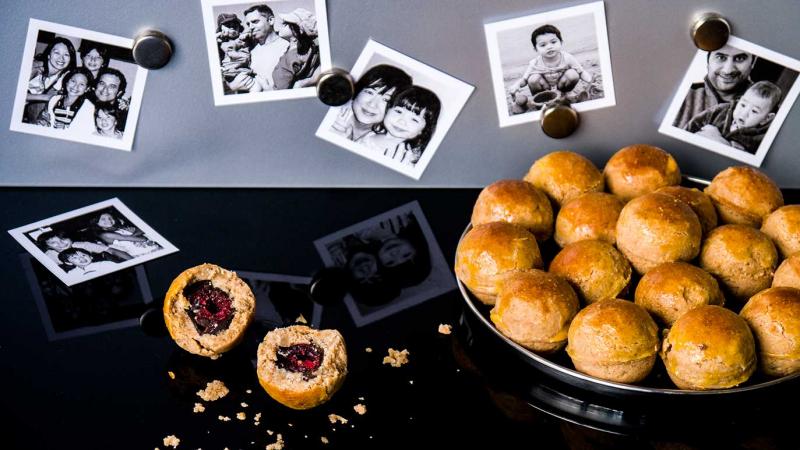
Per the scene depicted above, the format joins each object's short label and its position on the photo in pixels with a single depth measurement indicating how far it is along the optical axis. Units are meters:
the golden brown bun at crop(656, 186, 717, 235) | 1.07
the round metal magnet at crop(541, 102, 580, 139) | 1.27
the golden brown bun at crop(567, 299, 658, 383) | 0.89
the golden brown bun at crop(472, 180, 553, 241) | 1.08
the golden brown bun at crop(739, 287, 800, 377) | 0.90
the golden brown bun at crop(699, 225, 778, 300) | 1.00
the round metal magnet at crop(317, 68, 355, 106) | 1.24
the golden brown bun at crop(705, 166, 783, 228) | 1.10
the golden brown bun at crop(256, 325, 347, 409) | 0.92
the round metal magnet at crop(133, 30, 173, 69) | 1.21
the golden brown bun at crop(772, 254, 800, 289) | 0.96
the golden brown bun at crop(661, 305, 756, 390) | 0.87
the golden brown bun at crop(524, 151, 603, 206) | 1.14
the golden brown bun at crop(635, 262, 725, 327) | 0.94
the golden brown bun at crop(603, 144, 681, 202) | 1.14
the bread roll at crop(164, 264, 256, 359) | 1.00
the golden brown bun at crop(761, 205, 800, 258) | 1.04
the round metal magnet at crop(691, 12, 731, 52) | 1.19
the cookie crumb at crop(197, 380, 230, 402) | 0.96
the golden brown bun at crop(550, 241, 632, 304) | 0.98
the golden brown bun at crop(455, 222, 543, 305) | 1.00
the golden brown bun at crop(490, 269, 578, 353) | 0.93
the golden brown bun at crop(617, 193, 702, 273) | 0.99
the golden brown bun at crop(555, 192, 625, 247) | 1.06
